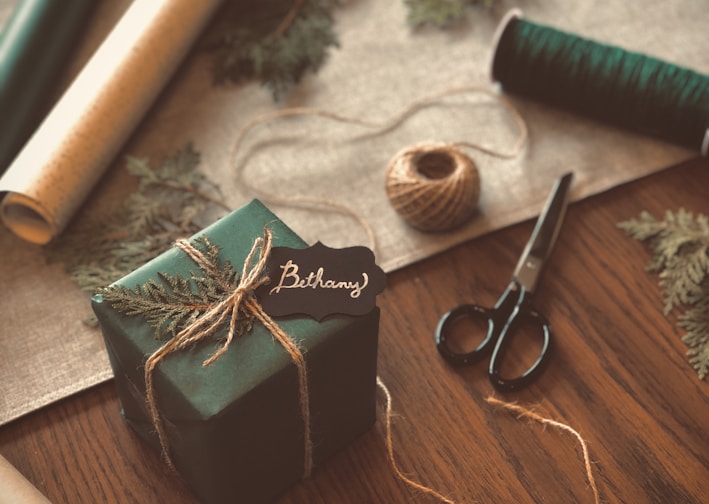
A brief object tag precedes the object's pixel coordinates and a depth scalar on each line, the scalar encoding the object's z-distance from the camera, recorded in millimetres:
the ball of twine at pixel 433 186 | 1123
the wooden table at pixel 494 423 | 962
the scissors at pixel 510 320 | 1029
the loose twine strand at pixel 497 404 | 956
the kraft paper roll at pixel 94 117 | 1147
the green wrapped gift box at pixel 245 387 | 801
